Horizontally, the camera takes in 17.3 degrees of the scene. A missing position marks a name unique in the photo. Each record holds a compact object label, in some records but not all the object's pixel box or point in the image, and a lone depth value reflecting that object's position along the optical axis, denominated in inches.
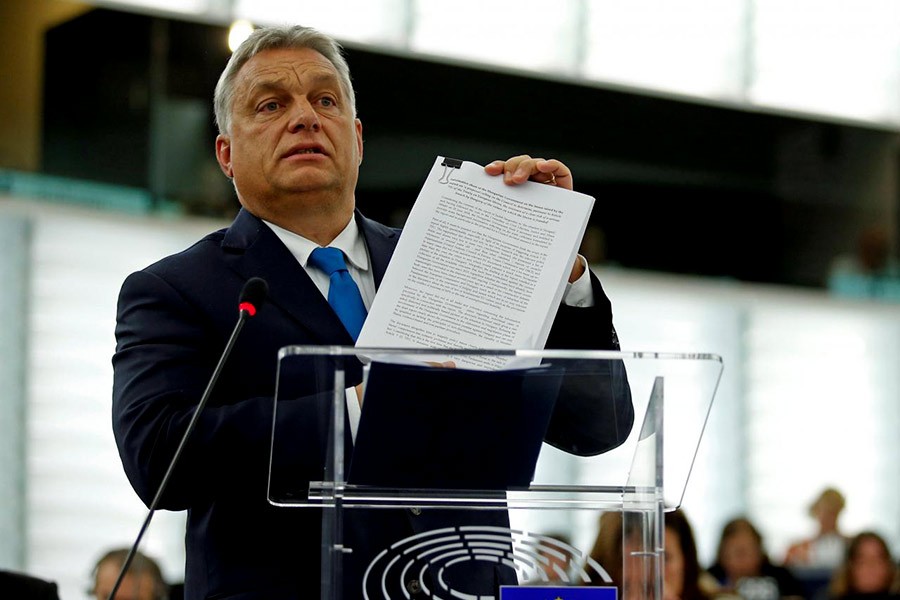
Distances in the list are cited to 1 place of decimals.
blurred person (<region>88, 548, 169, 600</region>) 357.7
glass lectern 151.0
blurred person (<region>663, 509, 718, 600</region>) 354.5
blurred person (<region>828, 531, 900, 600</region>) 501.6
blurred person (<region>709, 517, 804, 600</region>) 519.6
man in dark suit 168.0
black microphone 154.2
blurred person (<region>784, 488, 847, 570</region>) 624.6
